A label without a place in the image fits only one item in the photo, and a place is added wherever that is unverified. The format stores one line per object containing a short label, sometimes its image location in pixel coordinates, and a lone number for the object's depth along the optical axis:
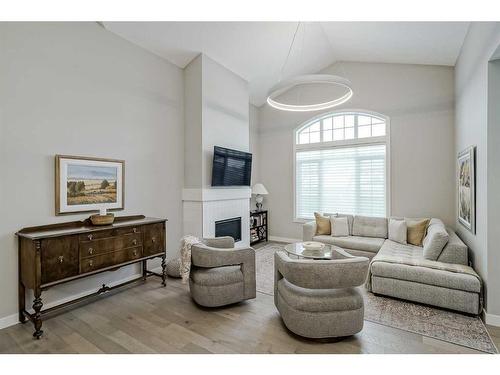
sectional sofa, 2.73
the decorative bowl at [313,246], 3.16
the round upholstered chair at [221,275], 2.81
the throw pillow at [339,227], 4.86
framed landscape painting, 2.95
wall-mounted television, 4.45
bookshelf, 6.04
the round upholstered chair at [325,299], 2.20
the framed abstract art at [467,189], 3.06
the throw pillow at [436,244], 3.21
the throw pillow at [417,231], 4.16
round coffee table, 2.96
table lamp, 6.15
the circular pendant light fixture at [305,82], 2.91
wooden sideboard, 2.41
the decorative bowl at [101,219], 2.99
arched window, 5.29
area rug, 2.29
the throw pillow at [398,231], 4.29
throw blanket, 2.91
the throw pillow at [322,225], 4.96
